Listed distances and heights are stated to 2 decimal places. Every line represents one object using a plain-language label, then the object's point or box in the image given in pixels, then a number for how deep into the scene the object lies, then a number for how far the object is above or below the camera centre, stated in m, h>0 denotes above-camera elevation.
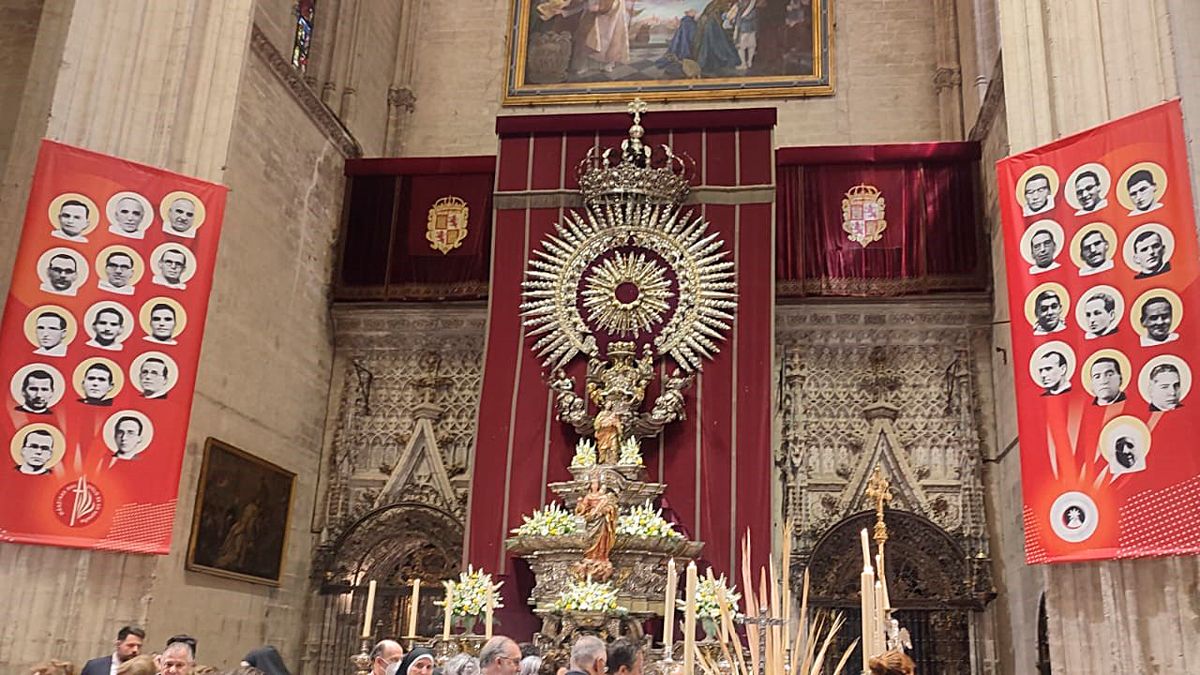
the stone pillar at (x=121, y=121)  7.19 +3.79
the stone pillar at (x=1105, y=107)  6.23 +3.83
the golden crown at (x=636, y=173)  11.60 +5.08
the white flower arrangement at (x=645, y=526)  9.65 +1.11
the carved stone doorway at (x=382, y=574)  12.32 +0.76
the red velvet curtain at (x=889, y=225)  12.22 +4.96
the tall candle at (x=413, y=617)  7.13 +0.15
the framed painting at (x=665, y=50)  14.48 +8.14
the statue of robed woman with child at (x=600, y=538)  9.35 +0.96
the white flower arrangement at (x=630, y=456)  10.31 +1.84
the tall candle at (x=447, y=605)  7.59 +0.29
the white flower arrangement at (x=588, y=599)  9.00 +0.41
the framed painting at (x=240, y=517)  10.37 +1.16
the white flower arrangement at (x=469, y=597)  9.48 +0.40
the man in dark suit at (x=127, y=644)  5.98 -0.10
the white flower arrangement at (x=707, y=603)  8.91 +0.41
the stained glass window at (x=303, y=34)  13.11 +7.27
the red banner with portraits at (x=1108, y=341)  6.34 +2.04
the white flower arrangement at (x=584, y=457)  10.29 +1.81
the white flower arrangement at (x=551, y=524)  9.77 +1.10
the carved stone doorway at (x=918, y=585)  11.52 +0.84
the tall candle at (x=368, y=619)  6.87 +0.11
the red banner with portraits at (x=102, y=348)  7.33 +1.93
